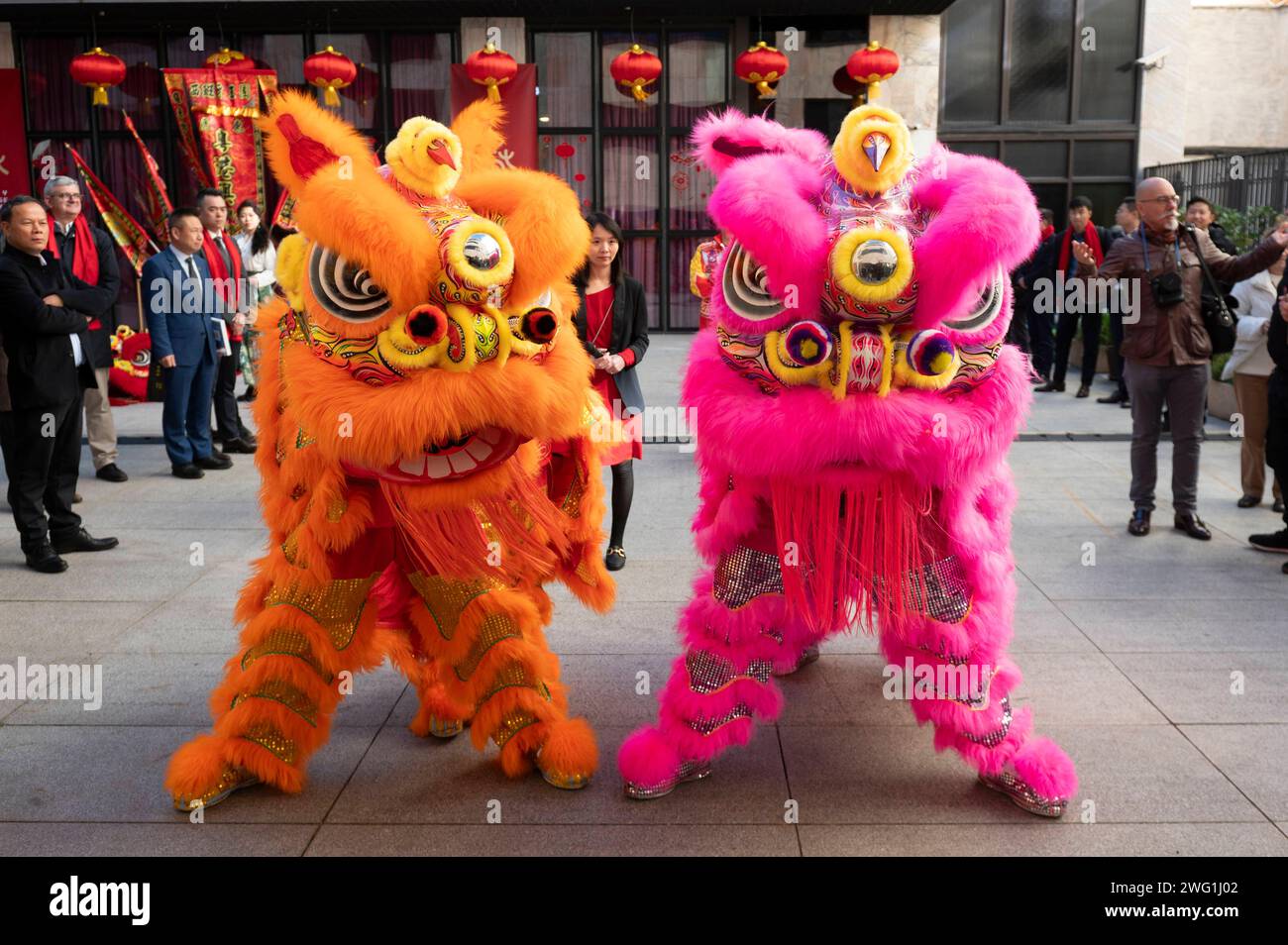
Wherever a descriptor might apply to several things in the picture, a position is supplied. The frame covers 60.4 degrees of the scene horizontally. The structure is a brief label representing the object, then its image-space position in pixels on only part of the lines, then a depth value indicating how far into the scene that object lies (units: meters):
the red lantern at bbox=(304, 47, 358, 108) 10.14
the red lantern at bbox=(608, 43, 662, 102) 10.43
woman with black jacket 4.89
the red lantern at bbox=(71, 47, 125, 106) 10.18
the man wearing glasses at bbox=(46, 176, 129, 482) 5.41
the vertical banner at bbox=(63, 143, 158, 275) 11.08
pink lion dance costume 2.60
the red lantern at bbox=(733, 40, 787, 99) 10.77
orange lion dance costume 2.65
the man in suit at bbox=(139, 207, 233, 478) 6.80
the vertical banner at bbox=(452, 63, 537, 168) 12.06
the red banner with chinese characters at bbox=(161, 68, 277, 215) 11.46
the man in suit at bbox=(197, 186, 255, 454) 7.17
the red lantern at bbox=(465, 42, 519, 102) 10.55
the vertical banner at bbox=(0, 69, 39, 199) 12.29
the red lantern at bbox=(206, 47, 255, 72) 11.06
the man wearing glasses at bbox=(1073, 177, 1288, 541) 5.38
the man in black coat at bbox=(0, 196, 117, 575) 4.99
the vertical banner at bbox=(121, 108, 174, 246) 11.60
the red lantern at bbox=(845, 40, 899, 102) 10.62
